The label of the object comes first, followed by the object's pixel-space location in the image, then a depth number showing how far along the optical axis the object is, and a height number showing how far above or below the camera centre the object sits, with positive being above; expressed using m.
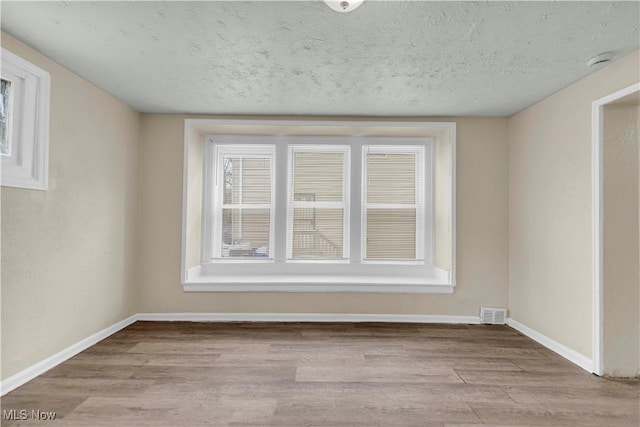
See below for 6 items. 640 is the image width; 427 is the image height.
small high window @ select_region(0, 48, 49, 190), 2.21 +0.63
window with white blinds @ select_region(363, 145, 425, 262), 4.15 +0.19
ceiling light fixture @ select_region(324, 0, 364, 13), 1.65 +1.07
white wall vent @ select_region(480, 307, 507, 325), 3.65 -1.02
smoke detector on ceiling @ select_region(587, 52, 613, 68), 2.27 +1.13
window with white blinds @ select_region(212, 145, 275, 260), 4.15 +0.15
